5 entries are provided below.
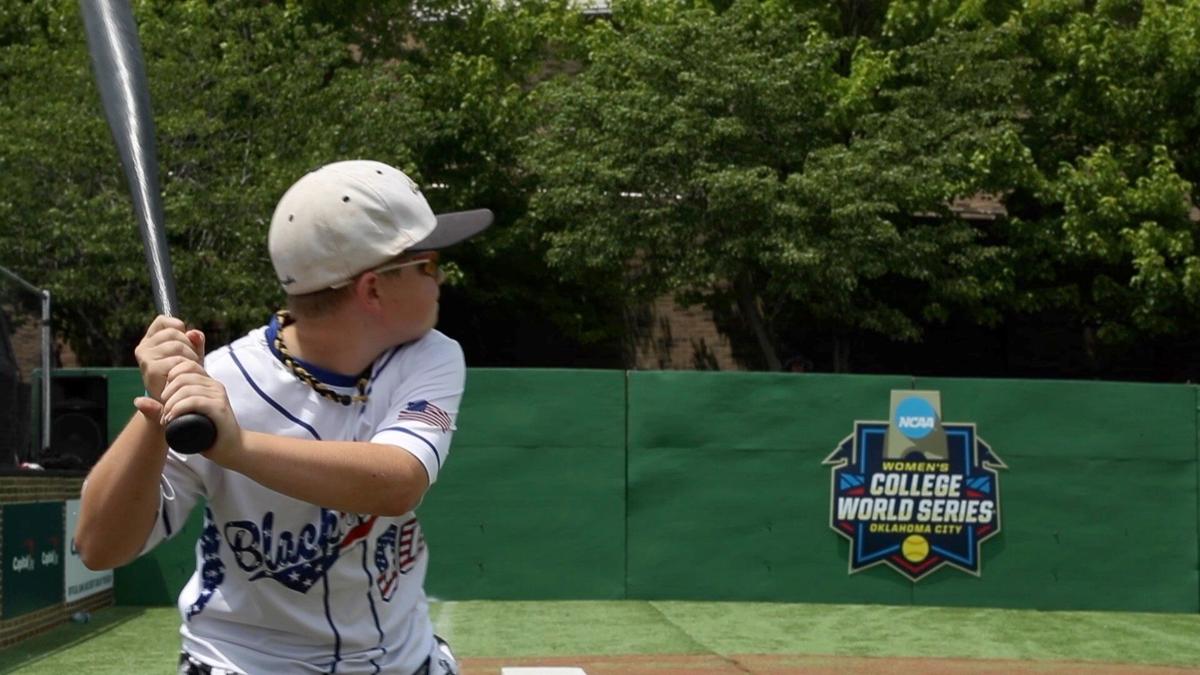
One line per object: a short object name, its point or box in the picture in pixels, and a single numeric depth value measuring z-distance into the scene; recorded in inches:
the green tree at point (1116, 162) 1010.7
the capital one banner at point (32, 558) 426.9
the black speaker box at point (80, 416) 537.6
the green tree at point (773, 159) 976.3
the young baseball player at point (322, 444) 106.3
